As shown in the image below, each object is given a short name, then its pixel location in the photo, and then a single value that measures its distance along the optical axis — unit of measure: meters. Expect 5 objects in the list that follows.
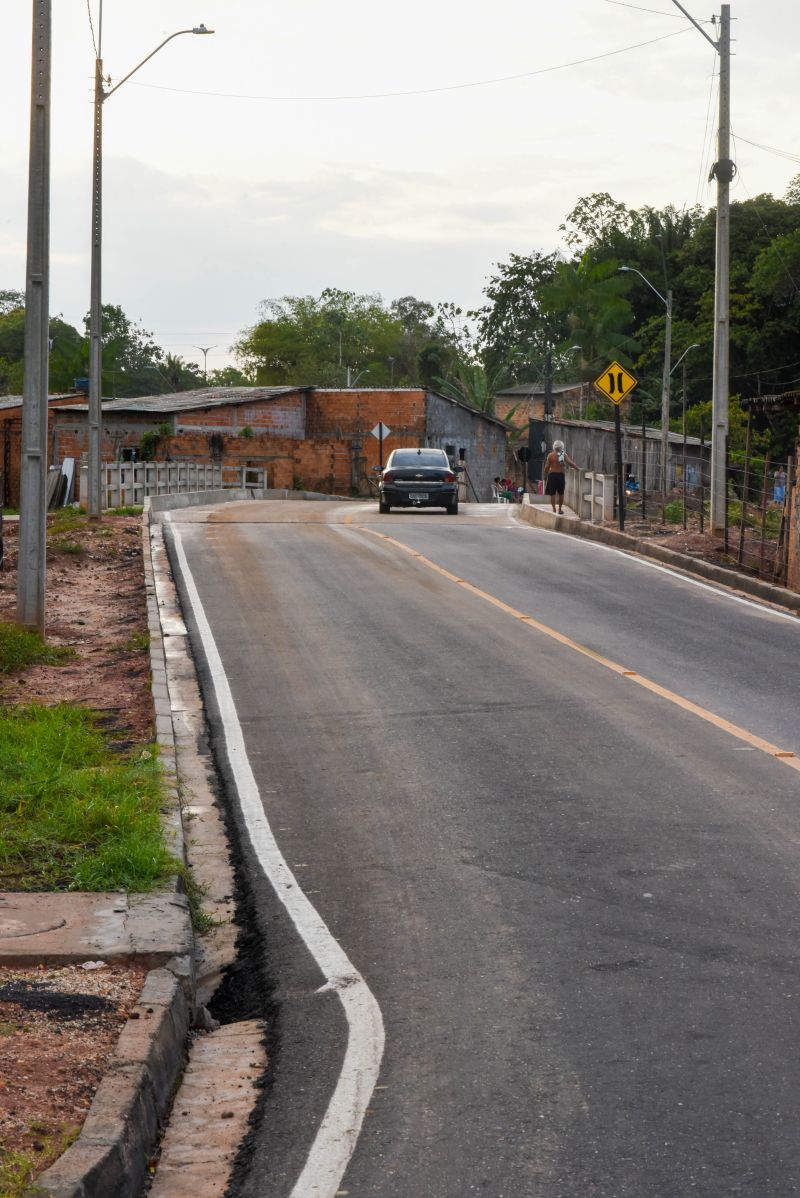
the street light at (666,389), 51.68
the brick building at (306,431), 60.38
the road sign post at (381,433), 58.44
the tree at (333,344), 128.00
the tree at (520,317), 95.50
